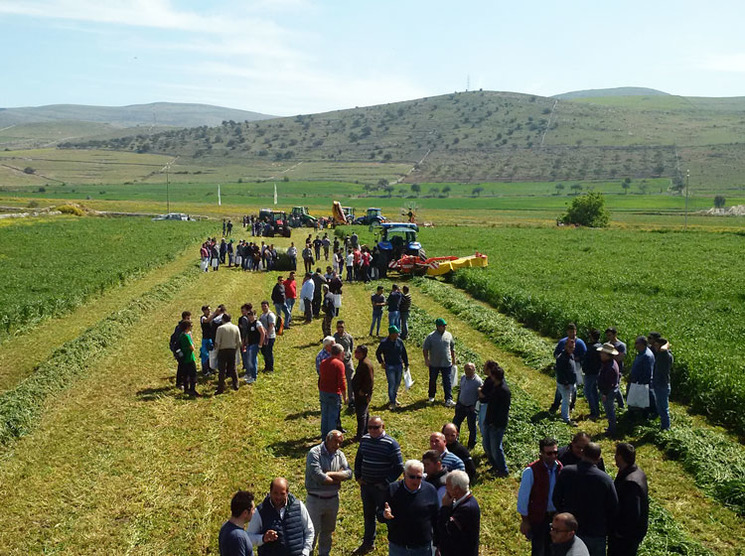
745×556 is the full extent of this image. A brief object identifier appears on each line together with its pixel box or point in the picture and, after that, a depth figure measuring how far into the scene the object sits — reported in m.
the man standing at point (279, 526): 6.21
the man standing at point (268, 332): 15.41
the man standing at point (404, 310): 18.41
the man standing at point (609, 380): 11.53
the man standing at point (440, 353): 12.77
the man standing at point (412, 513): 6.39
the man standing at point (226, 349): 13.97
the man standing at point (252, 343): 14.77
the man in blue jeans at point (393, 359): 12.59
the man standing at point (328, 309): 18.19
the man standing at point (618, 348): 12.54
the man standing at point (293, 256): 32.28
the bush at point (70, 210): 76.88
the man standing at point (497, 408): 9.79
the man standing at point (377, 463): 7.73
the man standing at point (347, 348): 12.51
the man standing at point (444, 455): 7.16
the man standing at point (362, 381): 10.92
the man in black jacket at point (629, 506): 6.66
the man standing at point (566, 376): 12.28
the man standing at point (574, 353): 12.54
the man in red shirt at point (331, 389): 10.70
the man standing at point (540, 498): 7.04
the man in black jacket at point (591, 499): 6.61
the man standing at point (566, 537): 5.53
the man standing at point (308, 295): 20.58
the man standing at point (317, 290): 20.97
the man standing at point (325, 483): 7.50
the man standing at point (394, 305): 18.34
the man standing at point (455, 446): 7.87
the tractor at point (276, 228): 52.59
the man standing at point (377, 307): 18.58
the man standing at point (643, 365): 11.70
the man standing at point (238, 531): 5.80
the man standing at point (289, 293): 19.73
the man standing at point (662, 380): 11.70
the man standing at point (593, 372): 12.47
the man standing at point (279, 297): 19.16
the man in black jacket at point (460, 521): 6.10
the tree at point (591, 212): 73.62
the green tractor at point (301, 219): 63.38
